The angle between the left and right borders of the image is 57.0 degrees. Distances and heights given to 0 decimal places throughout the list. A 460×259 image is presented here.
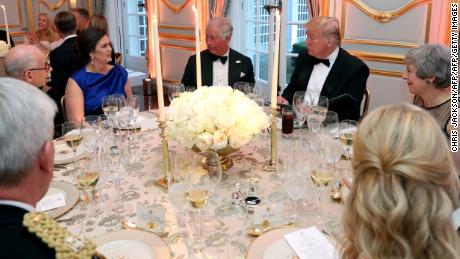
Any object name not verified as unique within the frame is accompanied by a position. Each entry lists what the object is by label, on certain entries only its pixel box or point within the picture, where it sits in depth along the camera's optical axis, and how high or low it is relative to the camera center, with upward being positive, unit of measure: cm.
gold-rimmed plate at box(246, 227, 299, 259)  129 -70
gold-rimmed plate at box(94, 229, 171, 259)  132 -71
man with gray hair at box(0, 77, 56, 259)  93 -32
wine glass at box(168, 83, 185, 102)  266 -47
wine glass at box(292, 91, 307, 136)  227 -49
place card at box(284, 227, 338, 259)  130 -70
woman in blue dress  306 -43
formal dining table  139 -70
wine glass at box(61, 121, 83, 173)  195 -55
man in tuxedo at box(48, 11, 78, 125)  398 -47
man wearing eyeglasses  294 -32
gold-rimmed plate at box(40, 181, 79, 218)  157 -69
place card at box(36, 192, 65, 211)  159 -69
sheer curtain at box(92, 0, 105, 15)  789 +18
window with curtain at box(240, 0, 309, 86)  526 -25
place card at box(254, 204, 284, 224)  147 -67
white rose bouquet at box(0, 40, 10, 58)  423 -32
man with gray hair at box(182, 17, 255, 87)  381 -45
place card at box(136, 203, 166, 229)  146 -68
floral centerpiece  173 -42
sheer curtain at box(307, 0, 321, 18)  480 +8
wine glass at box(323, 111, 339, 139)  203 -54
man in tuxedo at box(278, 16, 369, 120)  312 -43
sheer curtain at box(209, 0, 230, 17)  579 +11
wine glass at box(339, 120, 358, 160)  195 -58
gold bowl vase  180 -62
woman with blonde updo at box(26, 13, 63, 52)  613 -25
